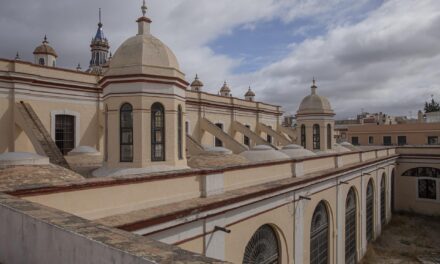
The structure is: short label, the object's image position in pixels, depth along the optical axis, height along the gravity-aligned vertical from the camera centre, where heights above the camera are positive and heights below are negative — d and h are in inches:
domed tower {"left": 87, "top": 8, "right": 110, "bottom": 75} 1726.1 +494.9
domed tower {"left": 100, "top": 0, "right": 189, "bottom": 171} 363.9 +35.7
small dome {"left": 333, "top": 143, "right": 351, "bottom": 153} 880.3 -28.2
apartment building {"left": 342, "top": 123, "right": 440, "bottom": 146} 1421.0 +13.3
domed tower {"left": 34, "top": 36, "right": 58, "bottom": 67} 943.7 +255.9
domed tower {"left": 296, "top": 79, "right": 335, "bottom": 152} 815.7 +37.5
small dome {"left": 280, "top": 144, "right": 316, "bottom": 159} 630.4 -24.5
